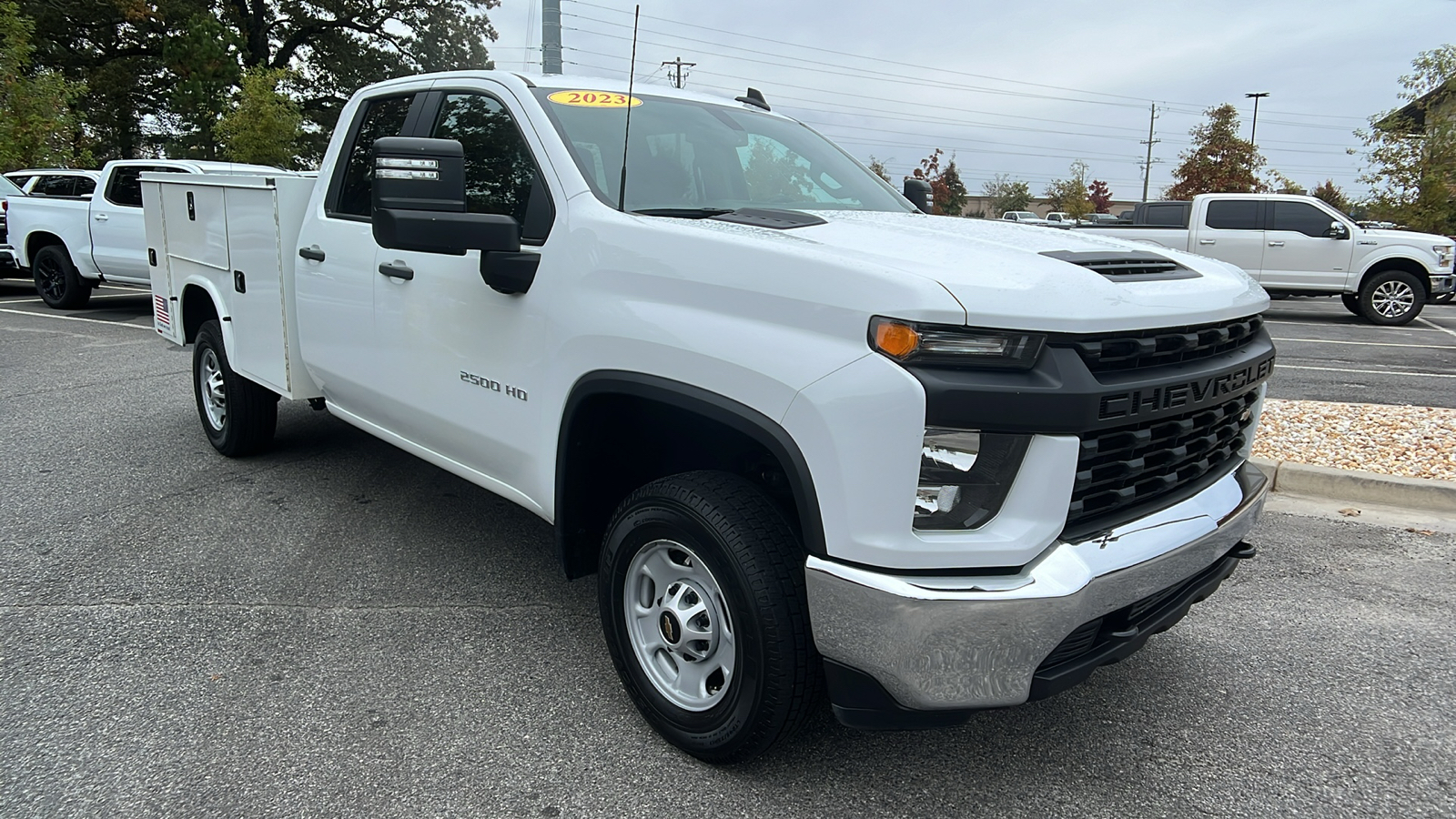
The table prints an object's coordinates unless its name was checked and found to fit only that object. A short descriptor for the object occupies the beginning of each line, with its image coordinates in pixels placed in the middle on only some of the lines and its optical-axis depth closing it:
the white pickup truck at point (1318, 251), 14.30
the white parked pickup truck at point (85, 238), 12.12
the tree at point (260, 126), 22.08
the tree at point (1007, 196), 65.50
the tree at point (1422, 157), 21.83
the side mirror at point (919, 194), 4.51
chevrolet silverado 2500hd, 2.13
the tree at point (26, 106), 18.91
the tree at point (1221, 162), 32.88
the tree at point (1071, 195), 54.59
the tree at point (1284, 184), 33.47
